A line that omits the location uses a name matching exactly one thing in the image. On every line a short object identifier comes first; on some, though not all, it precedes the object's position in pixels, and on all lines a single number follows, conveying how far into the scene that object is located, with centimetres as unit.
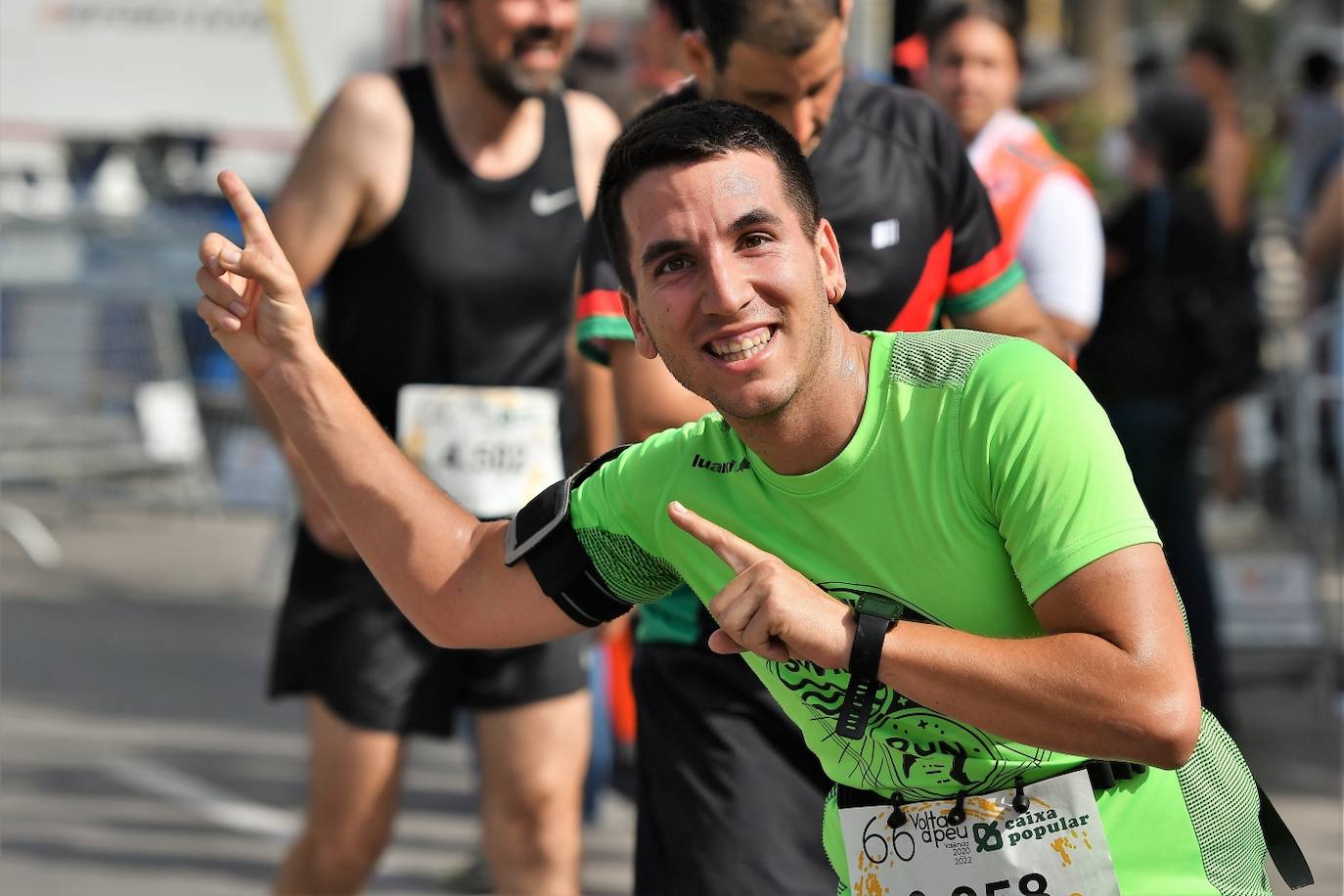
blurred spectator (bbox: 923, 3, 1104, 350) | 798
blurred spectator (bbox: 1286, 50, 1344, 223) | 1601
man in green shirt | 374
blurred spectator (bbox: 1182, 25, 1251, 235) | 1563
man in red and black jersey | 552
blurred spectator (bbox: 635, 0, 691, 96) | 1073
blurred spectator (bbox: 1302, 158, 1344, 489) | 1233
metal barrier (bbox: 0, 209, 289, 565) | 1714
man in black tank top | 708
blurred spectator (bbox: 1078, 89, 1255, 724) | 1091
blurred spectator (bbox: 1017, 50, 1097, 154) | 1301
